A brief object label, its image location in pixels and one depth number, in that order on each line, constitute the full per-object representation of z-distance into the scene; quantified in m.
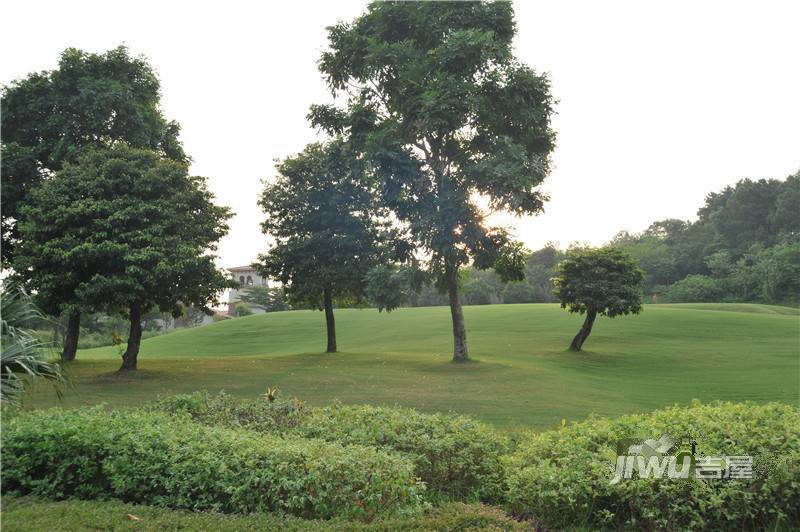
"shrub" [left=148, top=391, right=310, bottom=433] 8.66
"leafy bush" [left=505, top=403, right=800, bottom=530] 5.56
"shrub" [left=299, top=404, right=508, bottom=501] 6.76
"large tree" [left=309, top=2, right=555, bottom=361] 21.75
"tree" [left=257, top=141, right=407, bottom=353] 27.97
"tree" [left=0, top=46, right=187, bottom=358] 23.27
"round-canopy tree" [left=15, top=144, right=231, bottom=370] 18.45
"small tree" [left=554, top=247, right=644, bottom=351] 28.83
